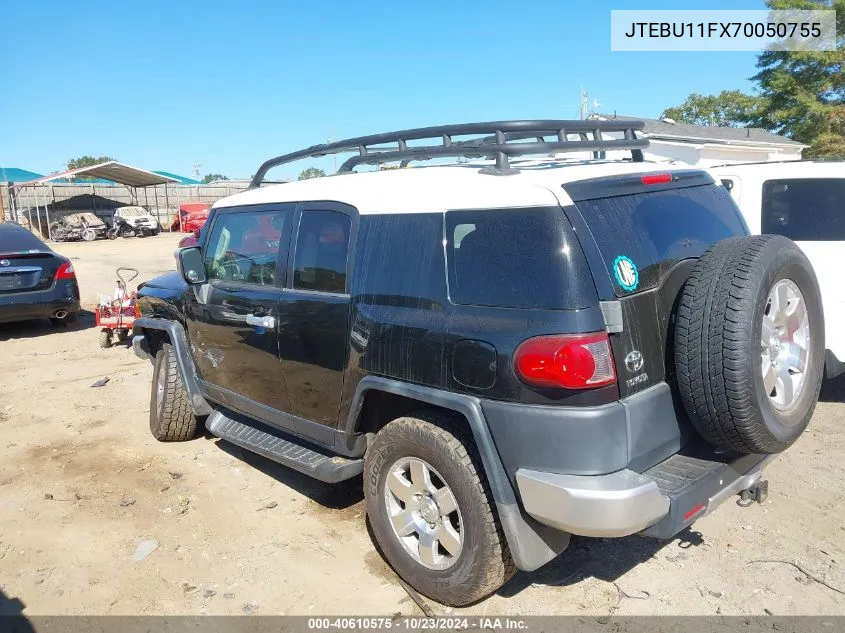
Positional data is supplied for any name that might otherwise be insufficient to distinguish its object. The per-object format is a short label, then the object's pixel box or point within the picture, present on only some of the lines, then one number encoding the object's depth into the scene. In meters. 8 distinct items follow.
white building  21.15
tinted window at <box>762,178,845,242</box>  5.25
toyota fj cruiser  2.51
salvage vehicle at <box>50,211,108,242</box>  26.89
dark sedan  8.91
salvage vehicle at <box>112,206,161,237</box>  28.52
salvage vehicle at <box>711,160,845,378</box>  5.06
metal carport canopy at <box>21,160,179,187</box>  25.80
